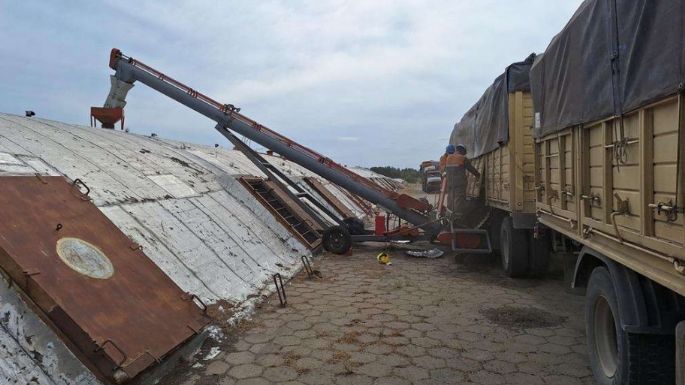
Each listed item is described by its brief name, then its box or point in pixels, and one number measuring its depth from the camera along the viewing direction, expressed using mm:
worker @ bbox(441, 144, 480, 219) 9992
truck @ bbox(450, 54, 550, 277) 7016
